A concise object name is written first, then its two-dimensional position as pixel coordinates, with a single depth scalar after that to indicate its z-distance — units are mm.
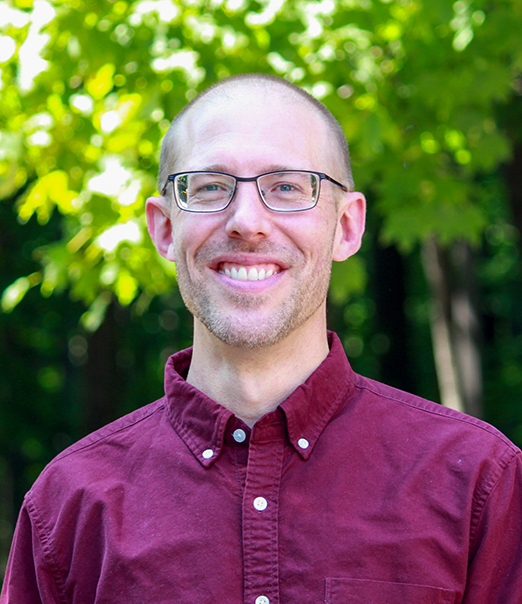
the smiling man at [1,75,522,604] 1373
